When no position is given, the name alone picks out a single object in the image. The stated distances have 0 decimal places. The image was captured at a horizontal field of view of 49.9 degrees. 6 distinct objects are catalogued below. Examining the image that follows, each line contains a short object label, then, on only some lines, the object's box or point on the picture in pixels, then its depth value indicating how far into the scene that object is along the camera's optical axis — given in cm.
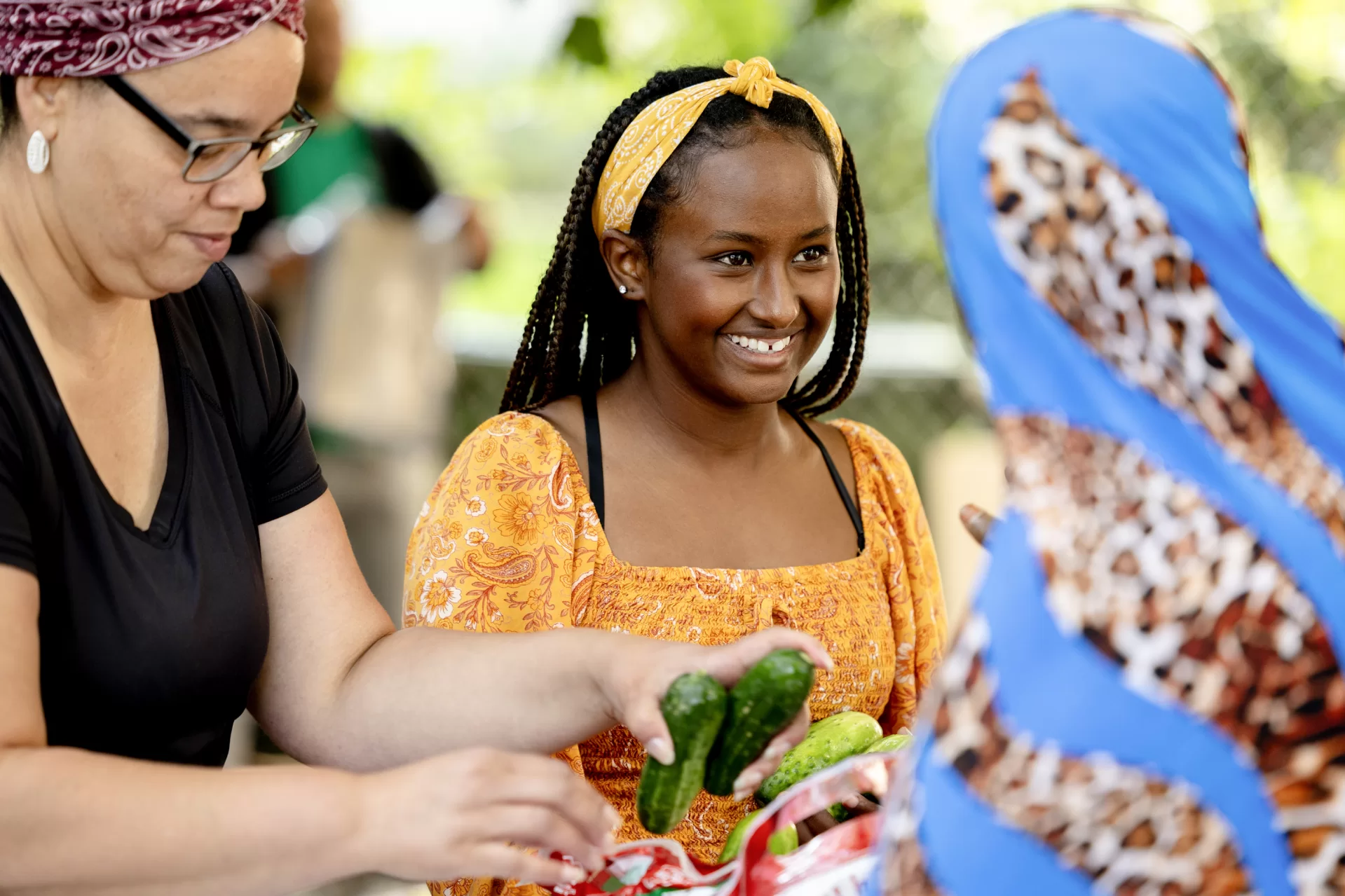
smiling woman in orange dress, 246
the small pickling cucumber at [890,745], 221
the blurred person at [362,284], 480
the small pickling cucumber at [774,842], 192
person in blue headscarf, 139
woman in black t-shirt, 159
